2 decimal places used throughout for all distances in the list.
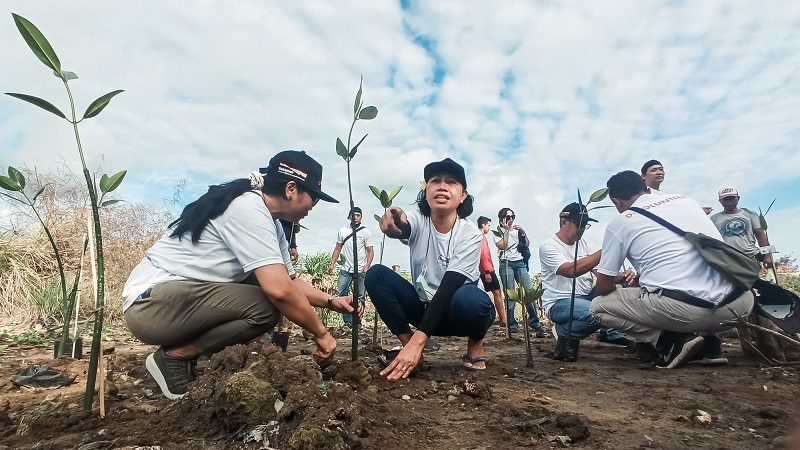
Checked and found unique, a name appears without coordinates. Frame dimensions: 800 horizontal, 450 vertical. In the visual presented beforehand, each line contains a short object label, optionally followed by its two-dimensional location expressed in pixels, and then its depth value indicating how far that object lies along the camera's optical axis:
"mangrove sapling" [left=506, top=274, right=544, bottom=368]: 3.44
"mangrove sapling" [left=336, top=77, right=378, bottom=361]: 2.62
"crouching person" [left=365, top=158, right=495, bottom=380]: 3.02
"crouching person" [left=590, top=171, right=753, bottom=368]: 3.19
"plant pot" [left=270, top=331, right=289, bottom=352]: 3.40
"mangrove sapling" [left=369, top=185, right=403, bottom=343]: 3.07
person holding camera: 6.88
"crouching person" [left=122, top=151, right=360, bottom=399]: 2.46
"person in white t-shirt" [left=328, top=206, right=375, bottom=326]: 7.23
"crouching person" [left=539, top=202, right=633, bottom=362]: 3.91
